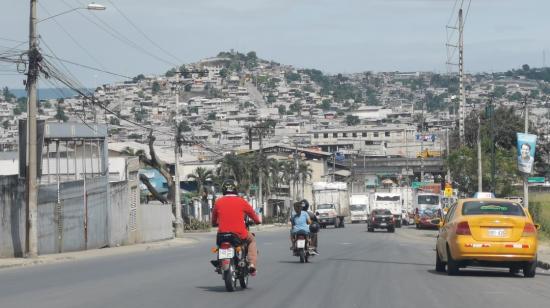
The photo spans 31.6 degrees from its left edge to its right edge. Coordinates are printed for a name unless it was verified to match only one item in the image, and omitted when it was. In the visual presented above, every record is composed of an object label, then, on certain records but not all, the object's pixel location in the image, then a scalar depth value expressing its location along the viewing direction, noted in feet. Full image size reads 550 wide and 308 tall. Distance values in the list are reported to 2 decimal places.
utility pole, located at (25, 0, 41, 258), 102.06
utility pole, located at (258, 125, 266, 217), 299.58
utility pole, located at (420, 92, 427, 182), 395.01
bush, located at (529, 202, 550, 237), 151.33
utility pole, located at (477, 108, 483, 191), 192.87
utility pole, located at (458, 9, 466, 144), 281.60
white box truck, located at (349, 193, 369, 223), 283.38
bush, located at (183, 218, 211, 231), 237.04
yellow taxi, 67.67
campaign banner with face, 134.10
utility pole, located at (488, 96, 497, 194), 197.86
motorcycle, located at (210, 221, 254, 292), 54.44
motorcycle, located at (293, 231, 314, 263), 87.76
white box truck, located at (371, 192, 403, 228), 268.00
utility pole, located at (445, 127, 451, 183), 254.47
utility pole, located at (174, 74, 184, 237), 180.78
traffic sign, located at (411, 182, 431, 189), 318.94
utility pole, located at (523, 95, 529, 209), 134.72
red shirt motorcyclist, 55.67
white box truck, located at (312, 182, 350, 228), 248.52
